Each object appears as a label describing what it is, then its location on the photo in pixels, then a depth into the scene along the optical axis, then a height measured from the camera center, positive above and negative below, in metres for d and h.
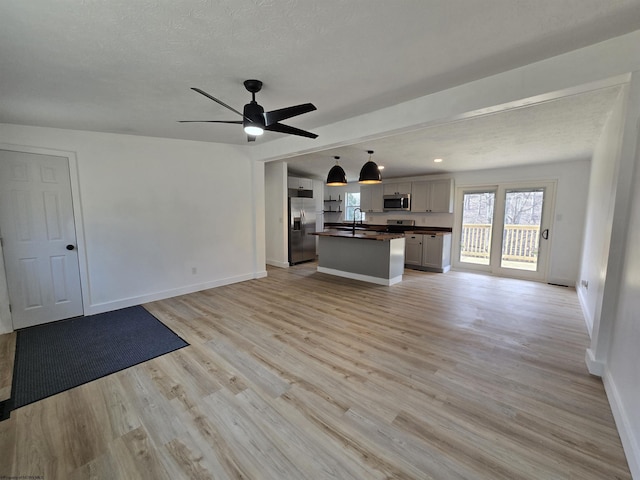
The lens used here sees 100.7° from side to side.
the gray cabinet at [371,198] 7.43 +0.38
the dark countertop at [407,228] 6.53 -0.47
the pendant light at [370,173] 4.30 +0.62
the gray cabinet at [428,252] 6.13 -0.96
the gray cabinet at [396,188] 6.91 +0.63
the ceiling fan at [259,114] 2.21 +0.82
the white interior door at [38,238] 3.07 -0.33
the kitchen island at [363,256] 4.91 -0.87
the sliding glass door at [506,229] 5.39 -0.38
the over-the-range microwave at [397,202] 6.88 +0.25
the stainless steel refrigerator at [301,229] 6.48 -0.44
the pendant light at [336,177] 4.73 +0.61
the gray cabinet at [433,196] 6.30 +0.38
